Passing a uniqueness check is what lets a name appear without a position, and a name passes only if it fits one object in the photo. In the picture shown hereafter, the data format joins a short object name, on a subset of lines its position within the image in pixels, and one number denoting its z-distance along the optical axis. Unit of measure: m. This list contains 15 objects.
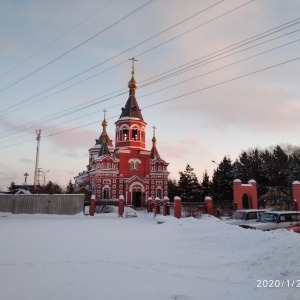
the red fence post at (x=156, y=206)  26.77
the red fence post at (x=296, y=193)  24.88
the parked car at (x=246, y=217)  15.05
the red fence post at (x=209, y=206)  22.84
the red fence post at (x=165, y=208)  24.90
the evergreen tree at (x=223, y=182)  52.62
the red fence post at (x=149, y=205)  30.97
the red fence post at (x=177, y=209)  22.48
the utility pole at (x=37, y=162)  38.89
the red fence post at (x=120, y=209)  26.89
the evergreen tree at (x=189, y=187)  58.56
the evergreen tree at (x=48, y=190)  56.13
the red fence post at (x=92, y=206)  26.69
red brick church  43.34
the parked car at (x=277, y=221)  13.37
